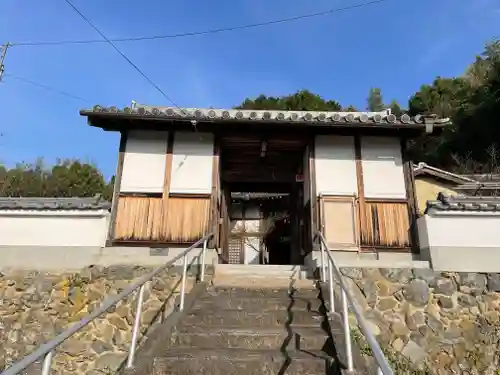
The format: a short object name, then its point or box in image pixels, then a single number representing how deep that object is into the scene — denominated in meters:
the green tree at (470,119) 20.95
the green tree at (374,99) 41.46
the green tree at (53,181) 25.19
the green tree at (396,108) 32.19
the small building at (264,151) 8.21
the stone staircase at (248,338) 4.18
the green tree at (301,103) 24.56
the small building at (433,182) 16.34
